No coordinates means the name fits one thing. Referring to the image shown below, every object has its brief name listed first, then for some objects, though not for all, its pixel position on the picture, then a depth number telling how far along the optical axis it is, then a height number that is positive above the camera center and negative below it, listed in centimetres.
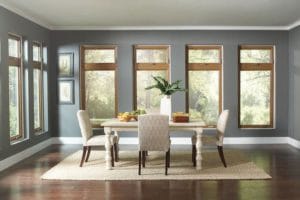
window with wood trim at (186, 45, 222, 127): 883 +17
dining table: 586 -58
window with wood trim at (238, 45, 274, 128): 885 +7
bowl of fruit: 627 -42
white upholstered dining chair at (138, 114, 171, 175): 557 -62
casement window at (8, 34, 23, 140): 674 +8
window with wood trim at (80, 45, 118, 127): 884 +20
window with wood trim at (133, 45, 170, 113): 880 +47
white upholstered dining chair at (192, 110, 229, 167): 610 -76
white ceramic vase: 643 -27
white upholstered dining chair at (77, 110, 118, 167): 619 -77
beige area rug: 556 -123
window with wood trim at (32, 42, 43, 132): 802 +10
